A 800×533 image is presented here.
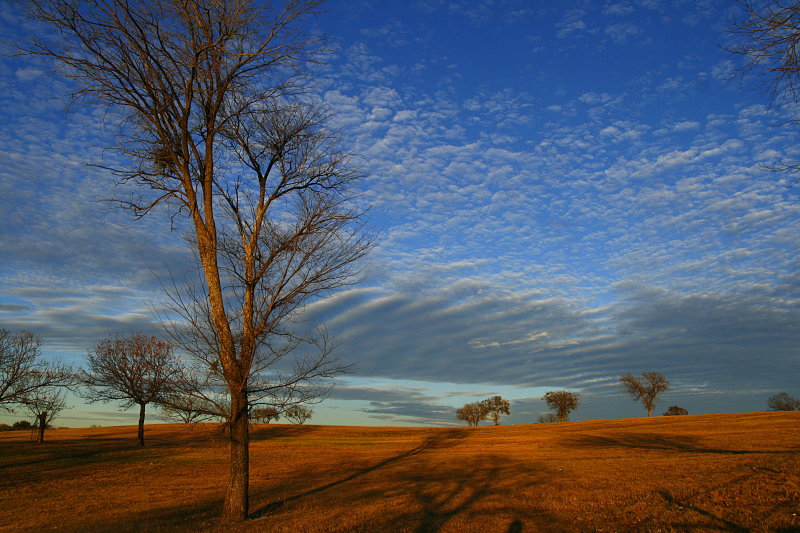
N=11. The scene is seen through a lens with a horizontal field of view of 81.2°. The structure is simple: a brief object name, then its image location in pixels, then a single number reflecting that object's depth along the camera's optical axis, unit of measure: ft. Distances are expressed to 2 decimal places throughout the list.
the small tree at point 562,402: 322.96
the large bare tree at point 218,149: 38.27
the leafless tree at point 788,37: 27.50
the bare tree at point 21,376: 87.74
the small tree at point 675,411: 326.03
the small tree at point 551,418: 334.73
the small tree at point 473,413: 344.90
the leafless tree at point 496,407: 337.72
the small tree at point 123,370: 118.62
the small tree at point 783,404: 290.76
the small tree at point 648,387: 291.38
